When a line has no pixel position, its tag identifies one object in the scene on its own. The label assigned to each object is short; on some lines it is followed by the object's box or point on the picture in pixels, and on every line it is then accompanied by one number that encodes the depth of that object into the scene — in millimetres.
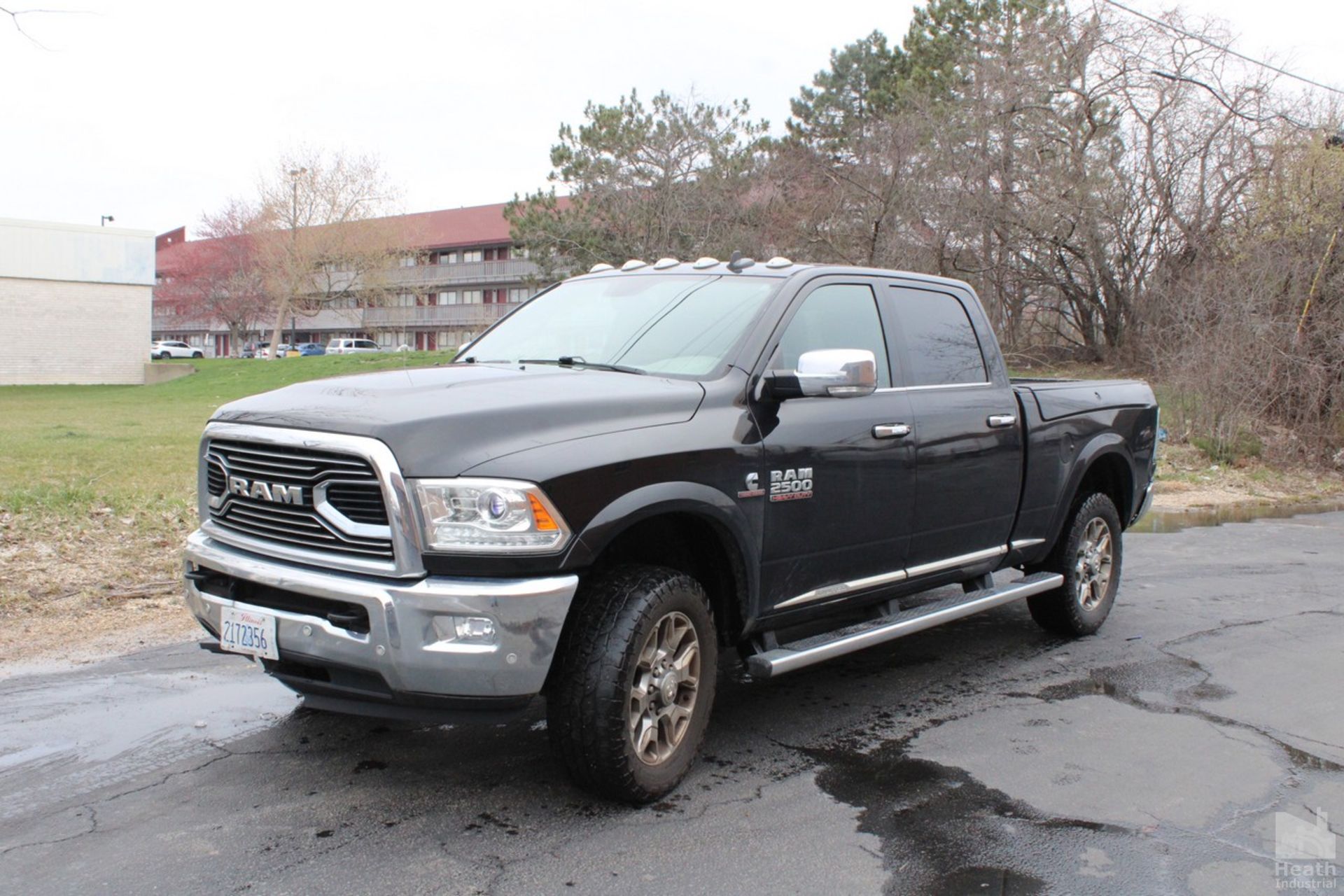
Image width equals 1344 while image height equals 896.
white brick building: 39062
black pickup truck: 3539
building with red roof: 71062
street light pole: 53156
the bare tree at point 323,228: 53438
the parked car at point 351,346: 73262
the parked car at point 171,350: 75938
